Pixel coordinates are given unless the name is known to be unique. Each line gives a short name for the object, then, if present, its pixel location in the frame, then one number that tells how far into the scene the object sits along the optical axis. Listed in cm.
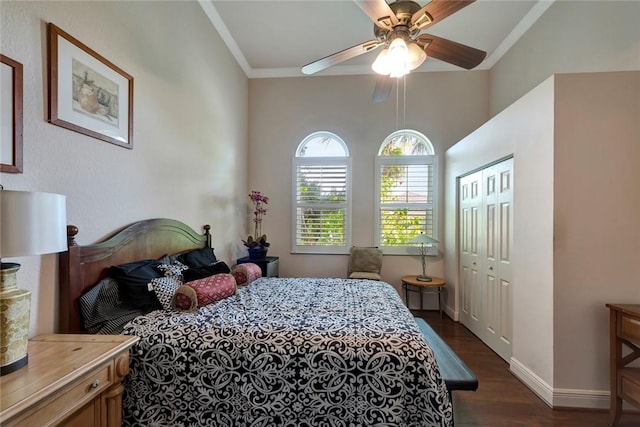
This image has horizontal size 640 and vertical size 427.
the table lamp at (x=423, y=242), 391
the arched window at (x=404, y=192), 433
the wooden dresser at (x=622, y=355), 183
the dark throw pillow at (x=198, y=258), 258
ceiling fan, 190
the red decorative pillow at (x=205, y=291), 186
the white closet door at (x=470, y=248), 337
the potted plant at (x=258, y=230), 386
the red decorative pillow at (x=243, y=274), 269
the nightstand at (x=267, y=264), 367
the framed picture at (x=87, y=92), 153
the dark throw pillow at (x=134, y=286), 180
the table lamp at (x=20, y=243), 95
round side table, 371
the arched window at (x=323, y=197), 443
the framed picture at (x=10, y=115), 128
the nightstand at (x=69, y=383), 93
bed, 147
